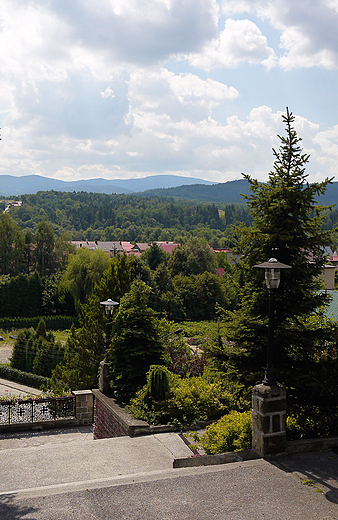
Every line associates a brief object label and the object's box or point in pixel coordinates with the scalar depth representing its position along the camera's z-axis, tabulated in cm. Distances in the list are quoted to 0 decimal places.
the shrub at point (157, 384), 1015
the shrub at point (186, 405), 977
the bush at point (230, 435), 700
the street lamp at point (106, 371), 1209
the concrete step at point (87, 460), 721
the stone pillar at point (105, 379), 1211
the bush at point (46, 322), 4669
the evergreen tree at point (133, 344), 1131
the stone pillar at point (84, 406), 1355
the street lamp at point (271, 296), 656
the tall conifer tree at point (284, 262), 836
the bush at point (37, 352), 2894
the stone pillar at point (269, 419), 636
